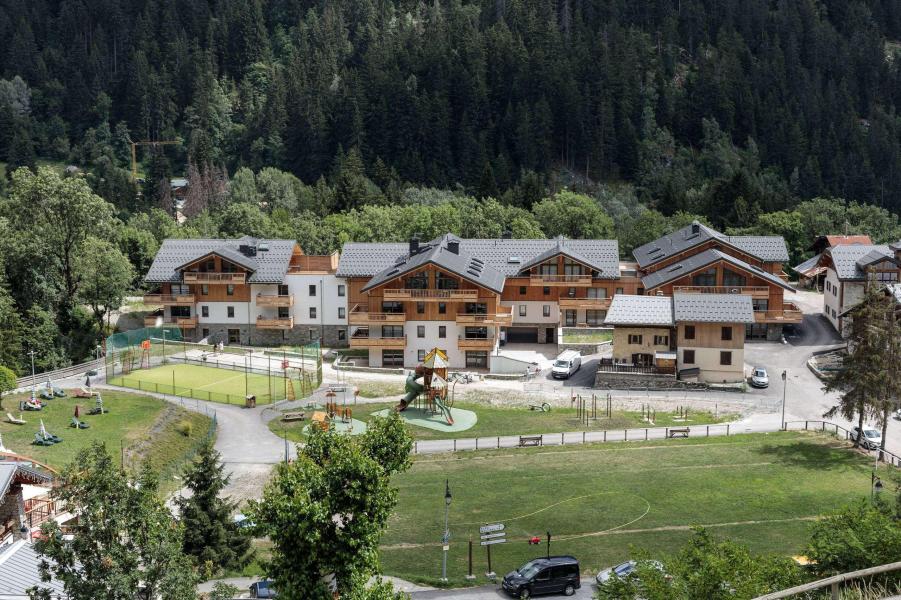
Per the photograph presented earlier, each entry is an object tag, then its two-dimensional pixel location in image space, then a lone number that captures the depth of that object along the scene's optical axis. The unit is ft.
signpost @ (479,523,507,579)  148.66
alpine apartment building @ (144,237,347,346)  292.81
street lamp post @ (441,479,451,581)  147.21
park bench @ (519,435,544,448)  211.82
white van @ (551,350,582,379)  257.75
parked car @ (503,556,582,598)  140.56
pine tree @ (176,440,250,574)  144.77
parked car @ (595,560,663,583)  140.77
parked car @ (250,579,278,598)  139.23
